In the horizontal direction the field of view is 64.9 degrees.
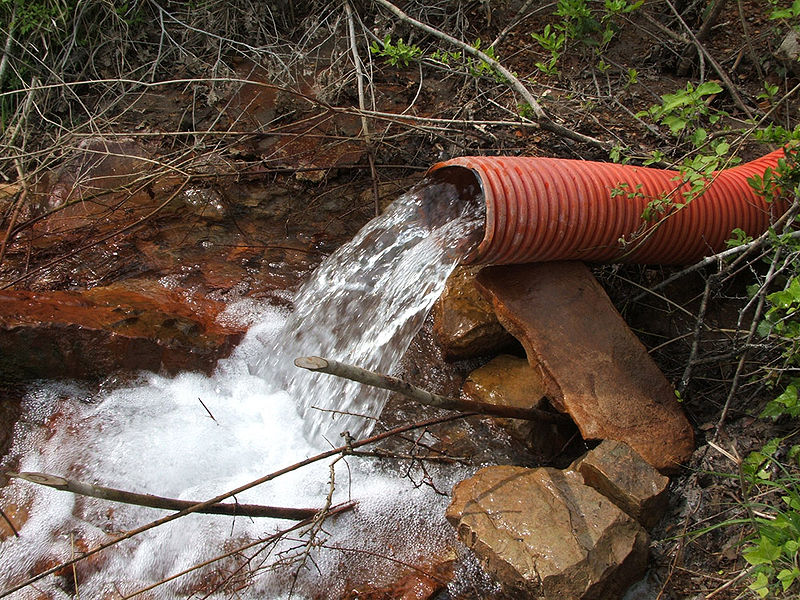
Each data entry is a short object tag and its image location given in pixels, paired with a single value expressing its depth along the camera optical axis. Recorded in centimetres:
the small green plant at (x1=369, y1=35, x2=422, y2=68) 454
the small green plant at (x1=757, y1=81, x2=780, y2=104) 296
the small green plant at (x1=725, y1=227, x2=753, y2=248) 275
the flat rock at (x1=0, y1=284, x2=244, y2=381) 358
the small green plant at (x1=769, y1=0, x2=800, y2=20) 269
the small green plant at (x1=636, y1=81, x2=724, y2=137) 278
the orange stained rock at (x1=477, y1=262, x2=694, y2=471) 291
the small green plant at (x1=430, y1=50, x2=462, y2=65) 443
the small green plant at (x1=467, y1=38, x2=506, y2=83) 427
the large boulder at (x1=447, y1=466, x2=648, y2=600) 246
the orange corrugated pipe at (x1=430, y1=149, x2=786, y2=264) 292
